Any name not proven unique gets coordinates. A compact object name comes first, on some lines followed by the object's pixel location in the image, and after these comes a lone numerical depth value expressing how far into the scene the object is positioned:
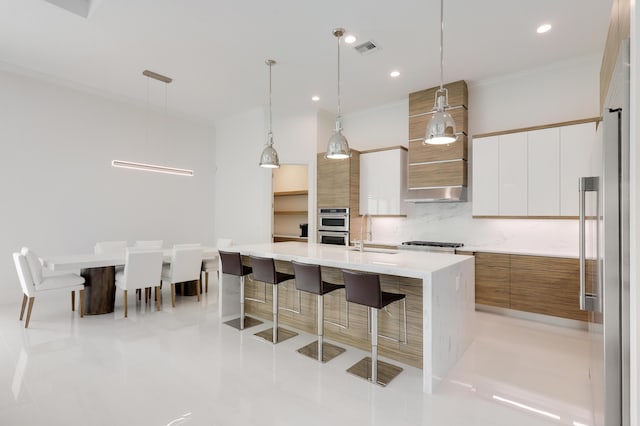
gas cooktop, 4.74
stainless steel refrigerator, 1.25
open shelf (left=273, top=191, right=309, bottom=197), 6.93
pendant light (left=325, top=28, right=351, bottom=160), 3.45
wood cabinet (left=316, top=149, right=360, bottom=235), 5.52
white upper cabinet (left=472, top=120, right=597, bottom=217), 3.81
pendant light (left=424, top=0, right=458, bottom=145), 2.51
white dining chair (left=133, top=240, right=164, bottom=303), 5.31
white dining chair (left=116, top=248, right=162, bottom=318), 4.09
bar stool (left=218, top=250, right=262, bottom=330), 3.63
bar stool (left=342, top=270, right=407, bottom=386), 2.48
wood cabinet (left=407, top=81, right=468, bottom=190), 4.64
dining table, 4.09
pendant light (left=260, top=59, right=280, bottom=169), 4.04
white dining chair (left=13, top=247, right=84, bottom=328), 3.67
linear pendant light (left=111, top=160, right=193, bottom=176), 4.31
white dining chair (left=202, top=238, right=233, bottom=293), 5.29
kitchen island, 2.48
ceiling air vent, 3.72
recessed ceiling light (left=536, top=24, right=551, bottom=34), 3.37
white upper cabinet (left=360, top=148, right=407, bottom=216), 5.28
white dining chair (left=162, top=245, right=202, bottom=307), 4.53
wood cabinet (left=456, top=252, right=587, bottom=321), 3.70
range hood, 4.71
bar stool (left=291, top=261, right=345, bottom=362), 2.91
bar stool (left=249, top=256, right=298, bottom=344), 3.28
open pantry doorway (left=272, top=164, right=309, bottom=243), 7.18
